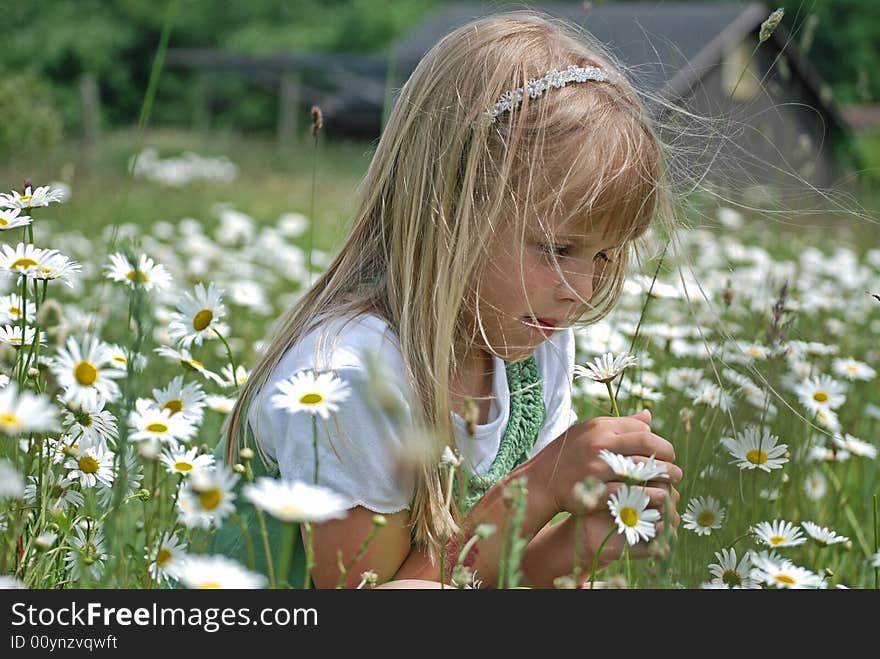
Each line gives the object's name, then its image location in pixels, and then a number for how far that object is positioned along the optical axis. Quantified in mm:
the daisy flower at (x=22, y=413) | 879
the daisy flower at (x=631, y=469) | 951
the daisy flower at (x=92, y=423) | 1043
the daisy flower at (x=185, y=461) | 1038
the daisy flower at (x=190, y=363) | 1111
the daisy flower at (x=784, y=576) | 971
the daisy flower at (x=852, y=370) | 1403
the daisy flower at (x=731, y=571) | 1008
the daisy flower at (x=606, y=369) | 1018
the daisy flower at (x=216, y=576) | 866
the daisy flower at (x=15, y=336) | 1046
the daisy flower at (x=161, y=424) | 1022
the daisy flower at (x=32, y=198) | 1059
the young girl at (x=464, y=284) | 1062
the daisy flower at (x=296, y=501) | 857
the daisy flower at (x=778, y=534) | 1065
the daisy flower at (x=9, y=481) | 872
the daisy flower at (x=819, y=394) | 1218
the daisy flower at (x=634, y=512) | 976
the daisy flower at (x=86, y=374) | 990
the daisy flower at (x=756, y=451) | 1056
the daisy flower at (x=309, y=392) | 951
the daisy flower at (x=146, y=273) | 1141
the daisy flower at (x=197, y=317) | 1102
